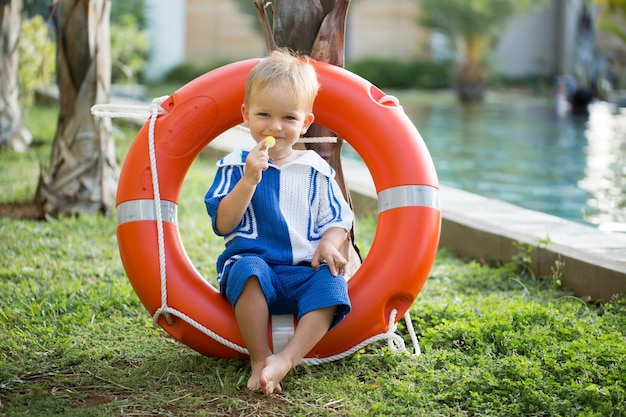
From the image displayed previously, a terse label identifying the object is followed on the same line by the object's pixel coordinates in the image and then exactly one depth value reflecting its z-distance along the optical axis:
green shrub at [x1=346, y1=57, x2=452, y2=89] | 16.25
